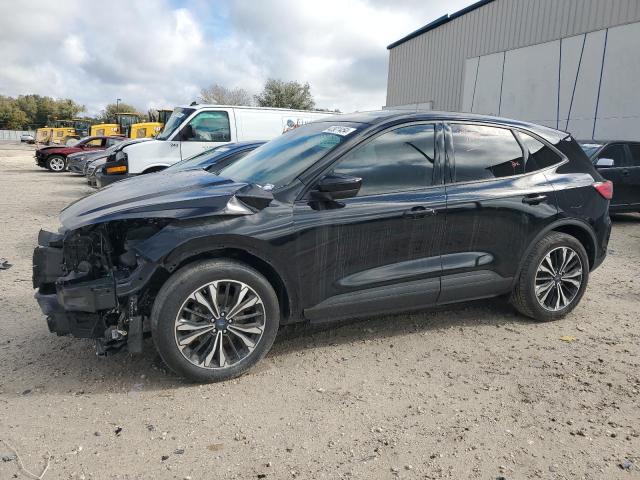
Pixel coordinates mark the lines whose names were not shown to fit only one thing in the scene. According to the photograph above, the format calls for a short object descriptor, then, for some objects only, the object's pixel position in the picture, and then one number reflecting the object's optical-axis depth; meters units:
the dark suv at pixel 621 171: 9.90
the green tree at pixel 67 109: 95.12
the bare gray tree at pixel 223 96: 63.64
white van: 9.88
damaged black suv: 3.15
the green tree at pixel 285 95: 58.53
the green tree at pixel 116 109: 98.53
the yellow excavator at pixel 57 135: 38.99
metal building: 15.18
